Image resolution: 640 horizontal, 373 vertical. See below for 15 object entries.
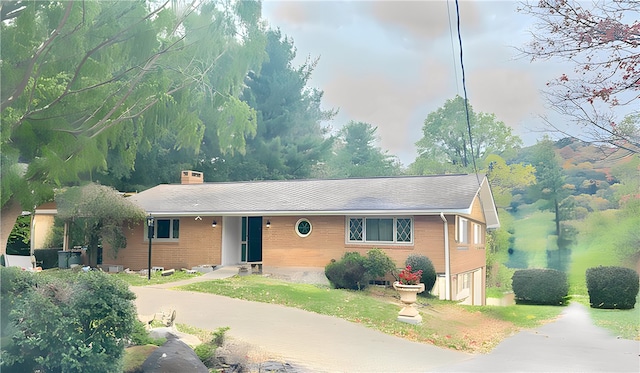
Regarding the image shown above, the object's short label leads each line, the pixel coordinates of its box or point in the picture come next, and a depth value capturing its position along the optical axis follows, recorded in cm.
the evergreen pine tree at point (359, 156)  3058
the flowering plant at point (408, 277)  1187
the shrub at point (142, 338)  670
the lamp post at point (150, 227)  1534
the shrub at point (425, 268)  1399
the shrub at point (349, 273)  1411
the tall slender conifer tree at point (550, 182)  1024
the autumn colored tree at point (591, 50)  603
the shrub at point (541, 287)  1178
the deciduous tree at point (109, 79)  587
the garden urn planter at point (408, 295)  1106
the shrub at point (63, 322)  519
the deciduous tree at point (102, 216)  1642
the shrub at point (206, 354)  693
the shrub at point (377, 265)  1402
